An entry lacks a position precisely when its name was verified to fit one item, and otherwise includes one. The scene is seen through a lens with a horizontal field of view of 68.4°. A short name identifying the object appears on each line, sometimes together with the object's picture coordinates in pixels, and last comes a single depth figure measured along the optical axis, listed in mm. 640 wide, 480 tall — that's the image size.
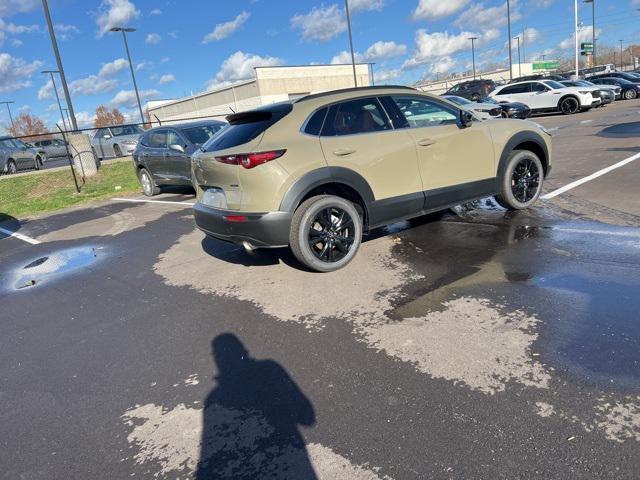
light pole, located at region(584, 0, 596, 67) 50591
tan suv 4547
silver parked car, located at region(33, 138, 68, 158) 30797
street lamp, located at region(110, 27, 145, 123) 30688
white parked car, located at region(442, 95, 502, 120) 17734
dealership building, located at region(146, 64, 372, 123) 54625
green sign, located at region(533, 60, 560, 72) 78312
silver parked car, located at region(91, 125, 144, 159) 19859
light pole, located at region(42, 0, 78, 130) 13915
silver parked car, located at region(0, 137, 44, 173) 18114
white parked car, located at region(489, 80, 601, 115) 22375
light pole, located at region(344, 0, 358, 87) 31259
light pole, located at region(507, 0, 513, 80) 43031
